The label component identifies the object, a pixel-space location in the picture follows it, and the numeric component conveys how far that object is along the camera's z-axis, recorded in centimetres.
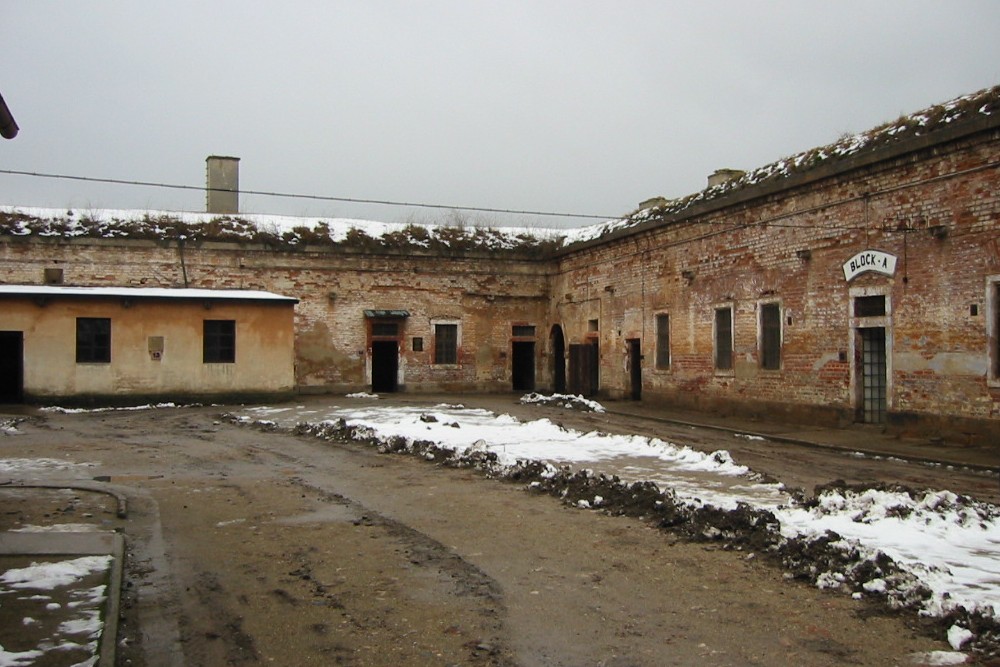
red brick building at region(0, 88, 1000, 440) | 1541
